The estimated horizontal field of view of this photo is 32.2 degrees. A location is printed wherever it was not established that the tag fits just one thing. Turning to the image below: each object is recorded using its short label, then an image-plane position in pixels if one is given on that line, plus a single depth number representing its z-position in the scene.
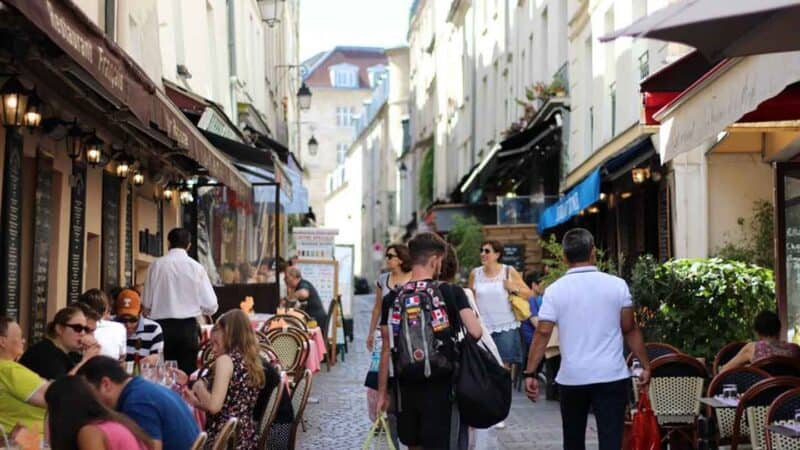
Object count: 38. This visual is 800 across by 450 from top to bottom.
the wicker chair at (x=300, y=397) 8.25
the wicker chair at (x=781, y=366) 9.38
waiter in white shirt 12.51
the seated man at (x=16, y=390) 7.23
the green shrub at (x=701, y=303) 13.24
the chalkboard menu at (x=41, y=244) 12.42
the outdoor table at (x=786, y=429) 6.99
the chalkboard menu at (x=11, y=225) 10.91
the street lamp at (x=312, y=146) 46.62
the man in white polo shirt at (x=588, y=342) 7.97
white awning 6.91
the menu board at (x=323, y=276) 24.97
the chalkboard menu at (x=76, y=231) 13.88
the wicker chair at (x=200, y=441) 5.44
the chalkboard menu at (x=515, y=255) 28.16
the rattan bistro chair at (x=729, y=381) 9.00
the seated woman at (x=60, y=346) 8.33
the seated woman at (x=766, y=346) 9.70
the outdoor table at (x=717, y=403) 8.67
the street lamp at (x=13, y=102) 10.14
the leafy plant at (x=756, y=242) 16.38
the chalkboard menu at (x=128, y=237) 16.97
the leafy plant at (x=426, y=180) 57.06
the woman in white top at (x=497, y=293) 13.80
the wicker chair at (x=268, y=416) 7.70
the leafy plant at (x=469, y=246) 29.70
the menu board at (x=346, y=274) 27.64
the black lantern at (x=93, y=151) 13.42
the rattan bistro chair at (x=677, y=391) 9.91
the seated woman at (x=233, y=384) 7.84
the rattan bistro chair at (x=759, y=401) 8.02
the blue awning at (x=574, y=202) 19.66
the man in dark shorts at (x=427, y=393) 7.93
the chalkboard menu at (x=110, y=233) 15.48
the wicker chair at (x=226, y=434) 5.61
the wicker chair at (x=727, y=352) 10.85
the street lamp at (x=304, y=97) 37.03
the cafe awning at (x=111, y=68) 6.63
